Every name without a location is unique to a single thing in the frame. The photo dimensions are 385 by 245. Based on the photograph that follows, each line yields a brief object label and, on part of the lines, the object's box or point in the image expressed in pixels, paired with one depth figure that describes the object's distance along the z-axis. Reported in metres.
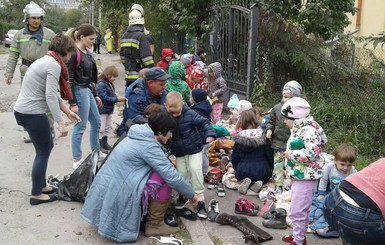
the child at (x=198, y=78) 7.83
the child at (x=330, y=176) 4.43
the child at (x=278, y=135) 5.53
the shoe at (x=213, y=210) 4.75
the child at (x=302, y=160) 3.84
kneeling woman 4.20
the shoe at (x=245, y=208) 4.88
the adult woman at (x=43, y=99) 4.67
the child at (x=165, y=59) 9.16
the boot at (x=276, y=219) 4.55
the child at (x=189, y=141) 4.79
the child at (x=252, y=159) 5.52
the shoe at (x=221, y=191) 5.40
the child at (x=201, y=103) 5.56
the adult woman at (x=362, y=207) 2.78
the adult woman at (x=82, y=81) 5.81
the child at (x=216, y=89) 8.03
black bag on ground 5.03
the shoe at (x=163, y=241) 4.23
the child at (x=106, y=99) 6.75
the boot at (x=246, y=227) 4.25
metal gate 9.01
